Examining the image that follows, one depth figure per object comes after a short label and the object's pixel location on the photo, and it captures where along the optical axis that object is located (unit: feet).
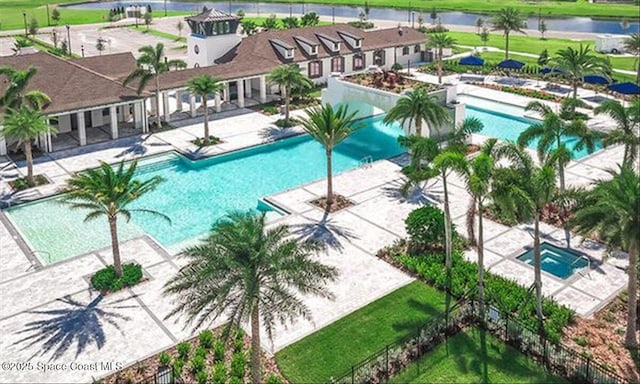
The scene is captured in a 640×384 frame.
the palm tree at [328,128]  110.63
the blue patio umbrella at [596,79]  188.94
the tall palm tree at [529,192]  71.92
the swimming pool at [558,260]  92.12
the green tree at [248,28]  272.92
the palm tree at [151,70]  148.87
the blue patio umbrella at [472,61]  219.82
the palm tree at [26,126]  116.98
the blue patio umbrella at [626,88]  177.27
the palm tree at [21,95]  130.41
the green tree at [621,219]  64.59
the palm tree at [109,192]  84.99
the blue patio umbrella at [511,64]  211.61
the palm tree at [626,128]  102.83
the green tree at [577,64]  169.58
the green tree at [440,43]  204.00
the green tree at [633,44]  208.85
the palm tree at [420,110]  123.95
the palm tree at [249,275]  57.36
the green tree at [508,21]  229.66
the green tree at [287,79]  159.60
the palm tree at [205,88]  145.38
